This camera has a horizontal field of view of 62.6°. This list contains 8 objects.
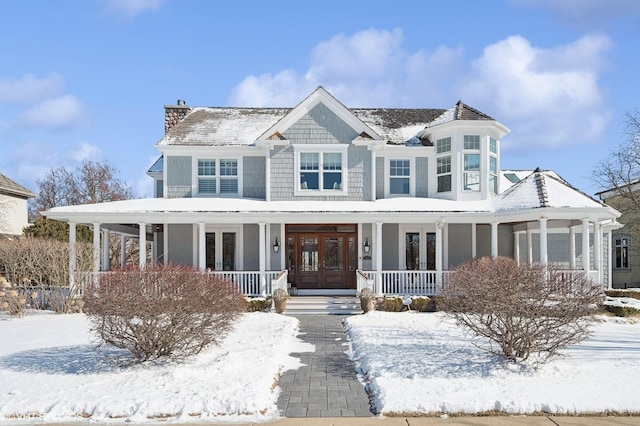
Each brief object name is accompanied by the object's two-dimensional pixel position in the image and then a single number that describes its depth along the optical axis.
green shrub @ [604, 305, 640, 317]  15.27
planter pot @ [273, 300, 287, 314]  16.00
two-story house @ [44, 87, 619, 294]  18.22
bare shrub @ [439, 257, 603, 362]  8.40
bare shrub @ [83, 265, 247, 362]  8.45
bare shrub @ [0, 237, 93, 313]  16.55
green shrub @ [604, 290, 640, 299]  19.70
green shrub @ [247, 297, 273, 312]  16.22
